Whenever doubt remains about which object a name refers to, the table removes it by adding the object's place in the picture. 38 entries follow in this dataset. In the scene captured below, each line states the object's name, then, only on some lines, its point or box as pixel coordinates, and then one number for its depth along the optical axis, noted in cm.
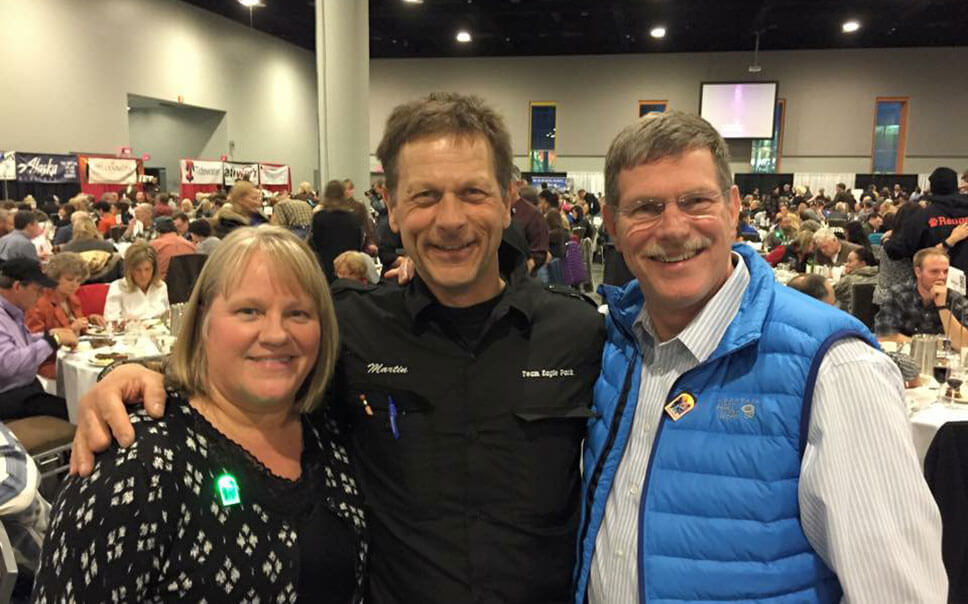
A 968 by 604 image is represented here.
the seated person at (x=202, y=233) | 731
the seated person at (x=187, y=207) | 1230
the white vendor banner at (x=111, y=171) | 1345
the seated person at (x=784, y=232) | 991
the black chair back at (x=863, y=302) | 580
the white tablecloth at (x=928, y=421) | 326
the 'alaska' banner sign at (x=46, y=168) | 1212
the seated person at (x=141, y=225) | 1002
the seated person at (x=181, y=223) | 1003
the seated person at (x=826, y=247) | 789
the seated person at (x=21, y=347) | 404
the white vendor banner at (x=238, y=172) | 1691
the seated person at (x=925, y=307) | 457
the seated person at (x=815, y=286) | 387
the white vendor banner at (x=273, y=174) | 1842
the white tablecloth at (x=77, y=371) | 416
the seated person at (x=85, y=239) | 747
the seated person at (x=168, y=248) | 670
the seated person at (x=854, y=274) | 603
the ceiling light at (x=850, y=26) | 1667
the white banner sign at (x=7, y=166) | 1177
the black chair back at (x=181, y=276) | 627
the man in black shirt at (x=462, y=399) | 141
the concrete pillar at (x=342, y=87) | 924
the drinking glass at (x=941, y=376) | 359
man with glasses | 105
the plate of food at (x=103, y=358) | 421
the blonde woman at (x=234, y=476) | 111
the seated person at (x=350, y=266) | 561
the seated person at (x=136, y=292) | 537
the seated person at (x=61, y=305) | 489
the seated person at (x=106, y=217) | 1064
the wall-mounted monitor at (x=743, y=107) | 1986
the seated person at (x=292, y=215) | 810
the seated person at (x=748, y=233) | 1016
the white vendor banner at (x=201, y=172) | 1563
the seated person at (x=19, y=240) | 773
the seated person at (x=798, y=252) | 806
